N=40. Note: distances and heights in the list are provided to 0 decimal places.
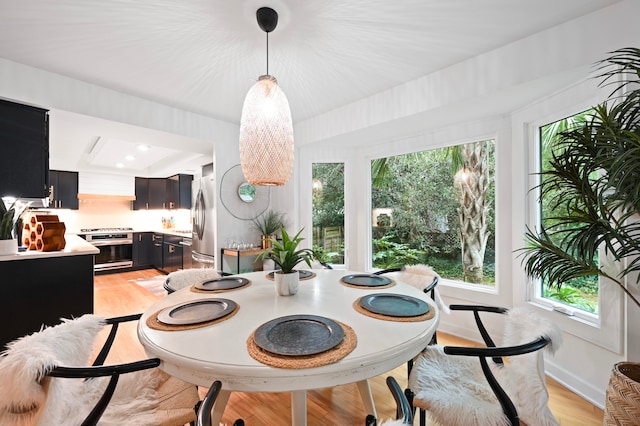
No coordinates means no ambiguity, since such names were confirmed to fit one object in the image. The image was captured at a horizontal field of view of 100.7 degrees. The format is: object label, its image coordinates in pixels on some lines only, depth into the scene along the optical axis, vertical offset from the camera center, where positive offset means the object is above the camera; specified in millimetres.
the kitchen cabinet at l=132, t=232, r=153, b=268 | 5766 -795
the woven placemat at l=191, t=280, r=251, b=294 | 1591 -470
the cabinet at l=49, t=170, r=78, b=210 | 5086 +455
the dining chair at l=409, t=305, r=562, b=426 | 1026 -770
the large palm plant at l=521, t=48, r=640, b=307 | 1158 +165
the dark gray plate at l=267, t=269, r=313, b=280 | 1972 -465
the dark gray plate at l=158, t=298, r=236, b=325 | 1141 -462
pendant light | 1609 +512
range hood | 5496 +563
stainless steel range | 5336 -693
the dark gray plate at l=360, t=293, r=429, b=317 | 1241 -462
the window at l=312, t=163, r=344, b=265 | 3666 +32
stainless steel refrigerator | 3656 -170
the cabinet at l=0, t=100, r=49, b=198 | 2170 +534
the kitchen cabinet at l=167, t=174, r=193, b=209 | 5520 +444
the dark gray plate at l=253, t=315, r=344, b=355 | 912 -463
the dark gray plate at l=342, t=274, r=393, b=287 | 1738 -457
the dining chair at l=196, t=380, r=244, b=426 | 750 -562
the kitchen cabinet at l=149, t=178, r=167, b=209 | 6051 +460
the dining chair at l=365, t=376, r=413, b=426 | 651 -564
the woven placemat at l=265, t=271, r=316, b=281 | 1934 -472
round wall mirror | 3547 +284
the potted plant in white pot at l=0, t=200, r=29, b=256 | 2229 -148
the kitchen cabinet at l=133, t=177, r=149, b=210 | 6062 +433
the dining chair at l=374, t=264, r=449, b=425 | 1838 -486
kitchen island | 2154 -667
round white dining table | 828 -478
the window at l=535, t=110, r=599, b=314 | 1877 -454
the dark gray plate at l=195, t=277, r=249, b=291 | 1645 -461
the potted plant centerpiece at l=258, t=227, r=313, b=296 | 1525 -282
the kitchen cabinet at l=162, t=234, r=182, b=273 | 4969 -797
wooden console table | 3268 -499
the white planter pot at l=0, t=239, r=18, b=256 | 2221 -294
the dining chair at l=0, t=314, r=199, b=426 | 785 -602
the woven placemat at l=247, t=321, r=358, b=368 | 836 -473
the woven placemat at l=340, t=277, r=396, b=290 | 1686 -470
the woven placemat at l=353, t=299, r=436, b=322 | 1186 -471
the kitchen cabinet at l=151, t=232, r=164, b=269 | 5652 -787
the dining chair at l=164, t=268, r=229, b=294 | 1885 -484
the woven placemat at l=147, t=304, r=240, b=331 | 1088 -470
